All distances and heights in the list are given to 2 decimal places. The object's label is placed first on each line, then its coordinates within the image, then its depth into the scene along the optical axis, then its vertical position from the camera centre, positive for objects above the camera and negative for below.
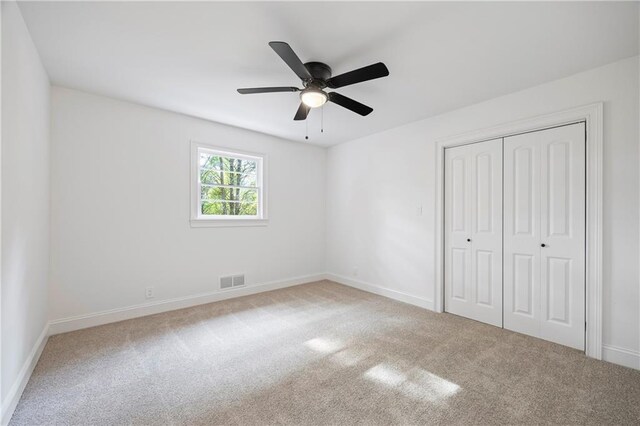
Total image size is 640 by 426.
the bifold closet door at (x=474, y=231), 3.04 -0.24
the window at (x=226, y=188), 3.74 +0.37
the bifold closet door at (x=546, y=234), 2.50 -0.23
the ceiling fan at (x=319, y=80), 1.86 +1.03
